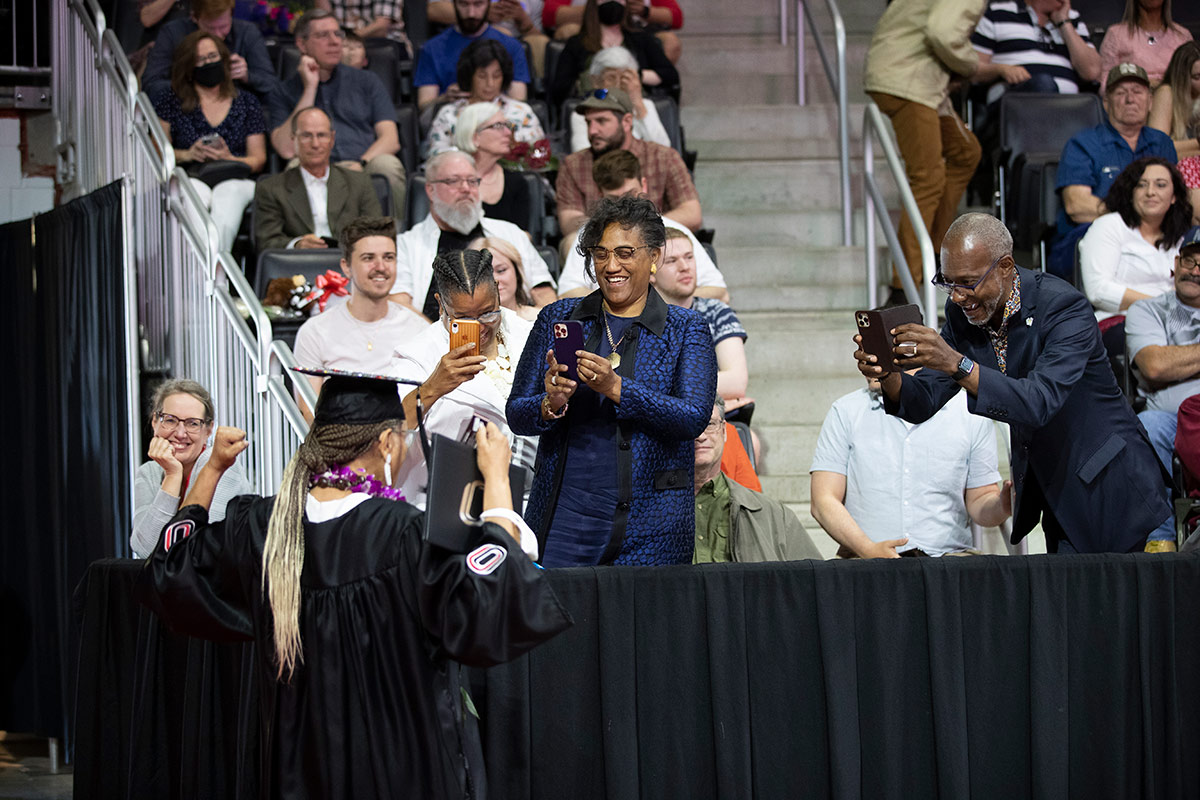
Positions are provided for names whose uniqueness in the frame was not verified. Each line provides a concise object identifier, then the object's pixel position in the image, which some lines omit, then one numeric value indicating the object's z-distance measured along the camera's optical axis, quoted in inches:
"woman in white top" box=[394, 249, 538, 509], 307.1
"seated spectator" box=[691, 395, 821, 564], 370.3
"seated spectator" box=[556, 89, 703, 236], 538.0
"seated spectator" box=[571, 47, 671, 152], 599.2
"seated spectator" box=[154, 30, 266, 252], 585.6
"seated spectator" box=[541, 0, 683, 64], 703.7
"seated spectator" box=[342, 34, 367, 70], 655.8
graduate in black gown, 222.4
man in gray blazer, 541.3
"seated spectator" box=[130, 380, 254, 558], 383.6
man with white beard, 477.4
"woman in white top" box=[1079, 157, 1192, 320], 517.0
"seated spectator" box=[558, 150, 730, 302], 485.1
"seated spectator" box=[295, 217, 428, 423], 431.8
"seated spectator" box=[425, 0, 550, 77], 721.0
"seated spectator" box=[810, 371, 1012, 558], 385.1
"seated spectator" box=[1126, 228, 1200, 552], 452.1
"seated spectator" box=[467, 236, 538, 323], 406.6
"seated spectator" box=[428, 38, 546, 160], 593.6
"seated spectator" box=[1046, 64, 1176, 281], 557.6
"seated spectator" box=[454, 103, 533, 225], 548.4
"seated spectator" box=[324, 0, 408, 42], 719.1
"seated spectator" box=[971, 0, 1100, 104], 663.8
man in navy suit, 300.4
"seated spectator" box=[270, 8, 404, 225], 609.3
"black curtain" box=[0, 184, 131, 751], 479.5
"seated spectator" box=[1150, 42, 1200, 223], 610.5
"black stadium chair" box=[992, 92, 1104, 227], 636.7
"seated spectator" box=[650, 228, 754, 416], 446.3
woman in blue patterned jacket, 289.7
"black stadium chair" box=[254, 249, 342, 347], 506.3
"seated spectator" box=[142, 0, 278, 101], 610.9
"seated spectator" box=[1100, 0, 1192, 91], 672.4
